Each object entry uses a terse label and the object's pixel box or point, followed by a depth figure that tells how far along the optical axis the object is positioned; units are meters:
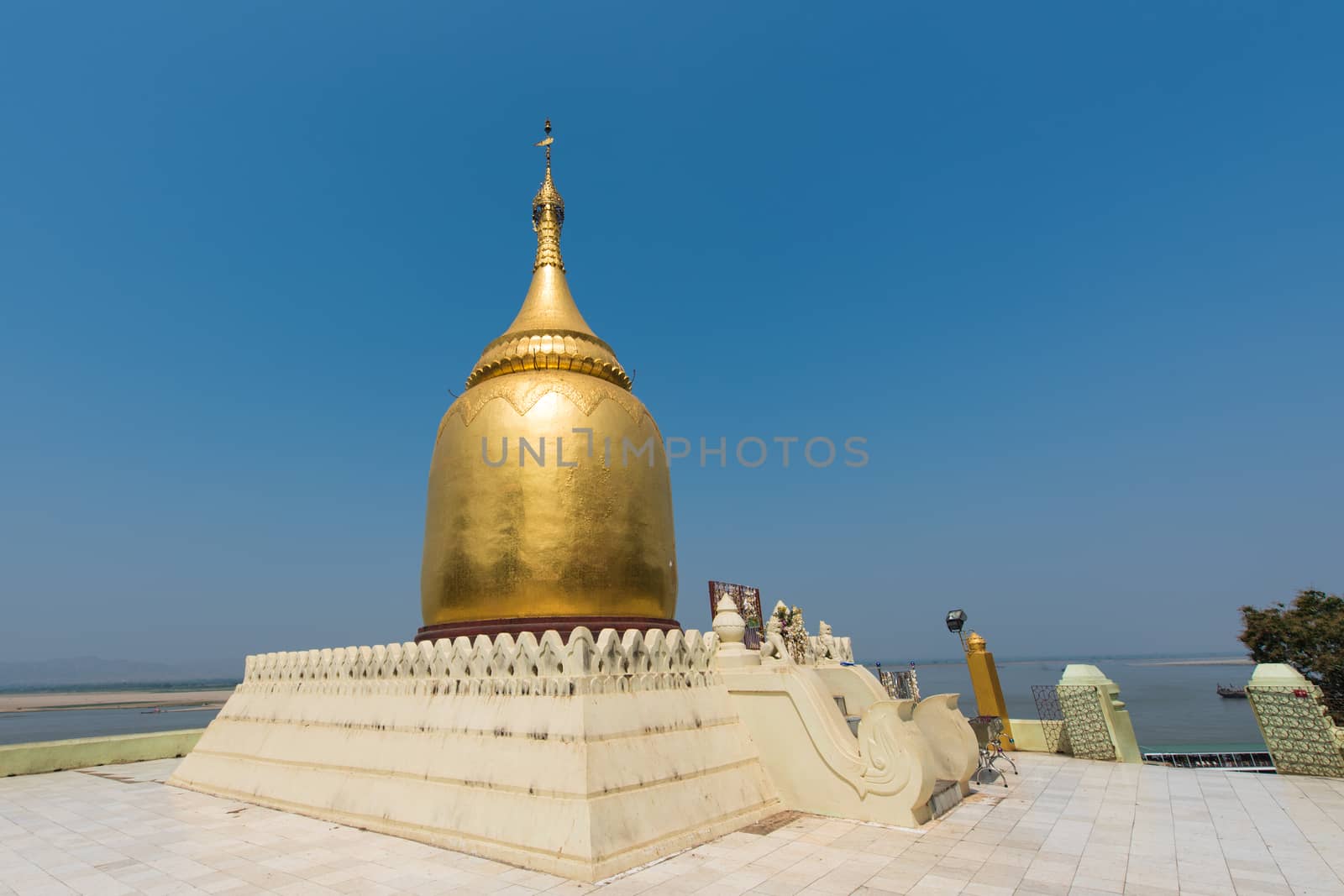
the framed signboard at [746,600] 19.89
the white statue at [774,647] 13.23
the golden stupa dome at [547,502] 14.27
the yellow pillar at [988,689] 18.27
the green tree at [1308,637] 27.72
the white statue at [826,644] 16.17
